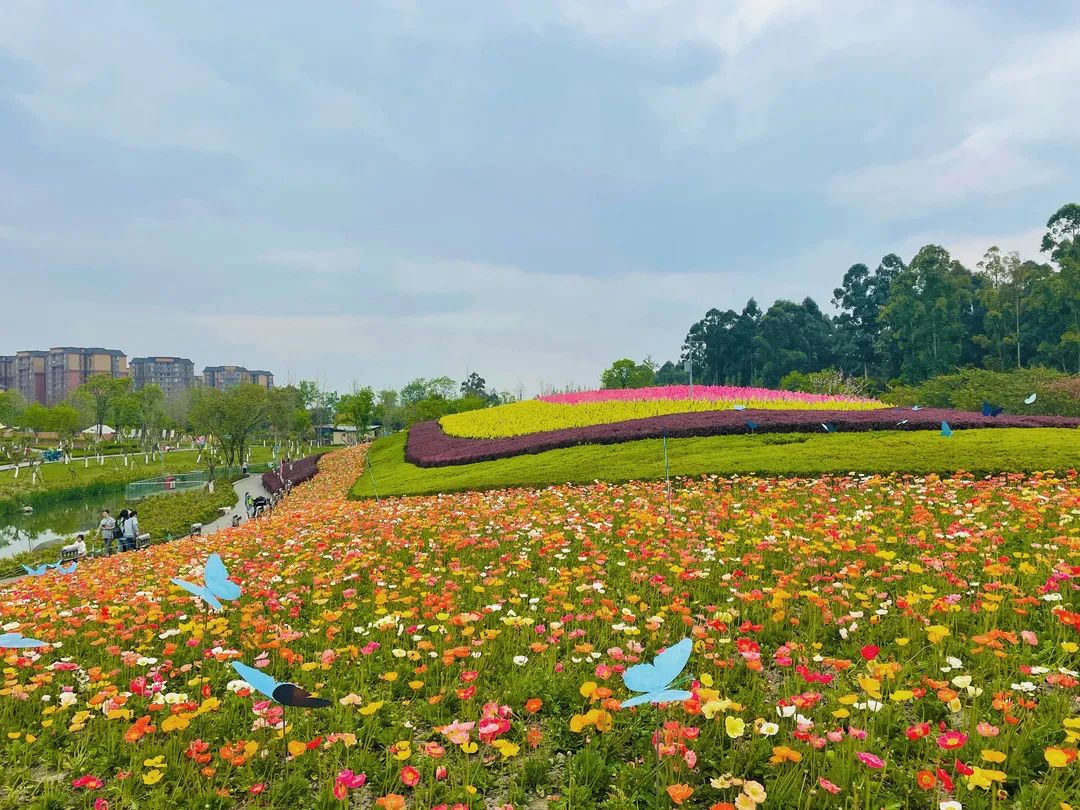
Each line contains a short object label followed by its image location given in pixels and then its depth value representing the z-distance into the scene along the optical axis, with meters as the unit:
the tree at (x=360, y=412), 53.25
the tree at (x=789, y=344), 61.00
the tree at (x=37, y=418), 56.38
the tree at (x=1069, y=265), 37.94
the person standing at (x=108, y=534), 14.12
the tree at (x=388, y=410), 65.31
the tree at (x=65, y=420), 50.44
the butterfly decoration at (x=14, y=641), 2.63
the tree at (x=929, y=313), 47.06
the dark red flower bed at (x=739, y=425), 15.02
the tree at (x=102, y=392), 52.09
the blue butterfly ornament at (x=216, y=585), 2.98
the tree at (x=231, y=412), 36.53
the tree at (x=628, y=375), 58.38
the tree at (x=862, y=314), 59.88
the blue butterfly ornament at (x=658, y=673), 1.88
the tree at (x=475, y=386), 95.50
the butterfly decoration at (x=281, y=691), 1.83
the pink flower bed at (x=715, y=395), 21.94
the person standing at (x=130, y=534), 14.20
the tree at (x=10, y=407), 57.39
